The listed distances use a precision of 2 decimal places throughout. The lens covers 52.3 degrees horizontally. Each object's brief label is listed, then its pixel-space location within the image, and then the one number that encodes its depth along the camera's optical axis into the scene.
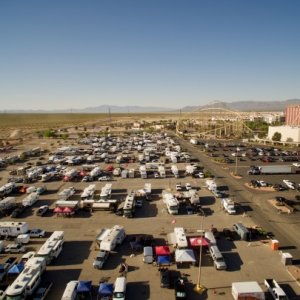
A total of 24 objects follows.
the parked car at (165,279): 21.67
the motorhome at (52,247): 24.70
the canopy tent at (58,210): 35.31
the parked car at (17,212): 35.41
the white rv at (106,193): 40.19
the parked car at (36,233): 29.92
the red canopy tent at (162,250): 25.36
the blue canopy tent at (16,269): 22.64
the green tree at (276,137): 95.69
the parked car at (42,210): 35.96
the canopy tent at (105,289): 20.27
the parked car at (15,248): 27.09
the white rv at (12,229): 29.89
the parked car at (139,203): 38.31
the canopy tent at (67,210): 35.25
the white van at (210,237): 27.14
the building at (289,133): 90.59
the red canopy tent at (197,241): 26.83
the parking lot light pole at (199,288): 21.20
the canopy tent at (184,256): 24.48
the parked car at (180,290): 20.05
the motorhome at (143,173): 53.15
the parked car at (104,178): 52.03
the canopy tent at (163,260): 24.47
